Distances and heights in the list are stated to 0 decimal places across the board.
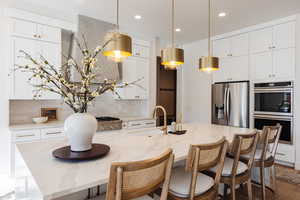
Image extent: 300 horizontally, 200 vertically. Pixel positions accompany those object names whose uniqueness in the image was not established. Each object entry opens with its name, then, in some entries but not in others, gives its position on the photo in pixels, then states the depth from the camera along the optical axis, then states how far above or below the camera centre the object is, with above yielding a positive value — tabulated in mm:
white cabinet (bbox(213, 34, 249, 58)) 4155 +1187
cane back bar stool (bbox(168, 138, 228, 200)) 1299 -656
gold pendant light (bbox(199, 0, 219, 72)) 2420 +439
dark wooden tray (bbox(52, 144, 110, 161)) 1268 -408
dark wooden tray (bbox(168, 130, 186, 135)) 2315 -443
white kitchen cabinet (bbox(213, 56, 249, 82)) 4137 +630
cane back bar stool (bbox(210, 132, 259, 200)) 1683 -679
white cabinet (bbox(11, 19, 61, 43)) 2912 +1083
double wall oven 3479 -180
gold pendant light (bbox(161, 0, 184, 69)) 2164 +480
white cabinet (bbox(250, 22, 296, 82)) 3506 +871
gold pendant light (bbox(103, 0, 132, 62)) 1711 +491
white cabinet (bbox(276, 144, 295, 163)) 3461 -1058
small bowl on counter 3184 -390
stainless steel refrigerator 4016 -152
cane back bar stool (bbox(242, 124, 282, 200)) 2039 -633
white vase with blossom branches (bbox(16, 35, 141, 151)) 1371 -70
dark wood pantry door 5361 +182
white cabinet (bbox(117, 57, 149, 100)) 4168 +467
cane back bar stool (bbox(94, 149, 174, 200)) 870 -409
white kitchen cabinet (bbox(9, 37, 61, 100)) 2895 +561
